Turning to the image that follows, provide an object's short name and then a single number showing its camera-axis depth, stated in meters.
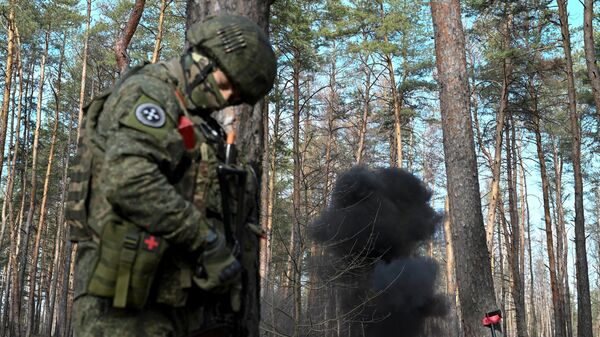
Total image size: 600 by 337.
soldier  1.78
